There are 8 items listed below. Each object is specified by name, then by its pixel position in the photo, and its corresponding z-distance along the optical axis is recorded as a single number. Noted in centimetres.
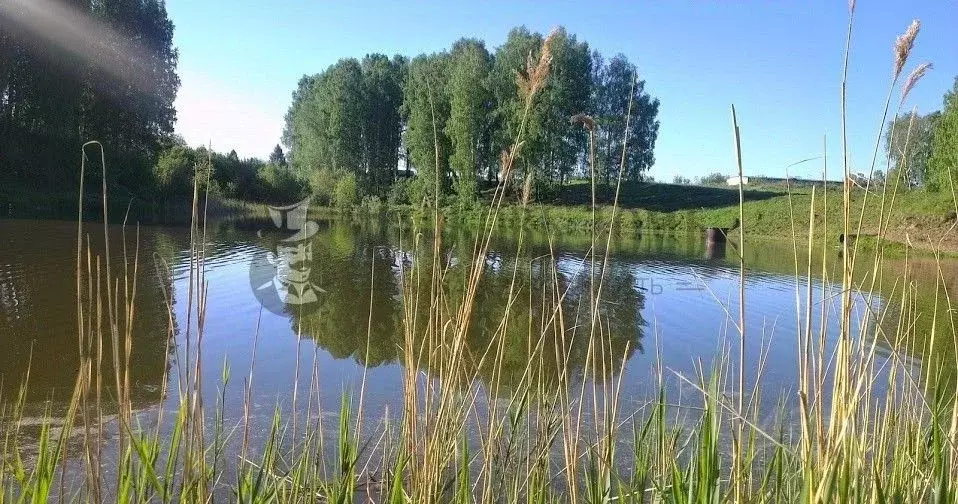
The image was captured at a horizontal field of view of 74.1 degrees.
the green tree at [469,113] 2730
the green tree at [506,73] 2917
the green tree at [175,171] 2412
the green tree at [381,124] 4146
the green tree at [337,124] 4047
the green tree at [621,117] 3691
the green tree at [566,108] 3012
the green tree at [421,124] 2864
